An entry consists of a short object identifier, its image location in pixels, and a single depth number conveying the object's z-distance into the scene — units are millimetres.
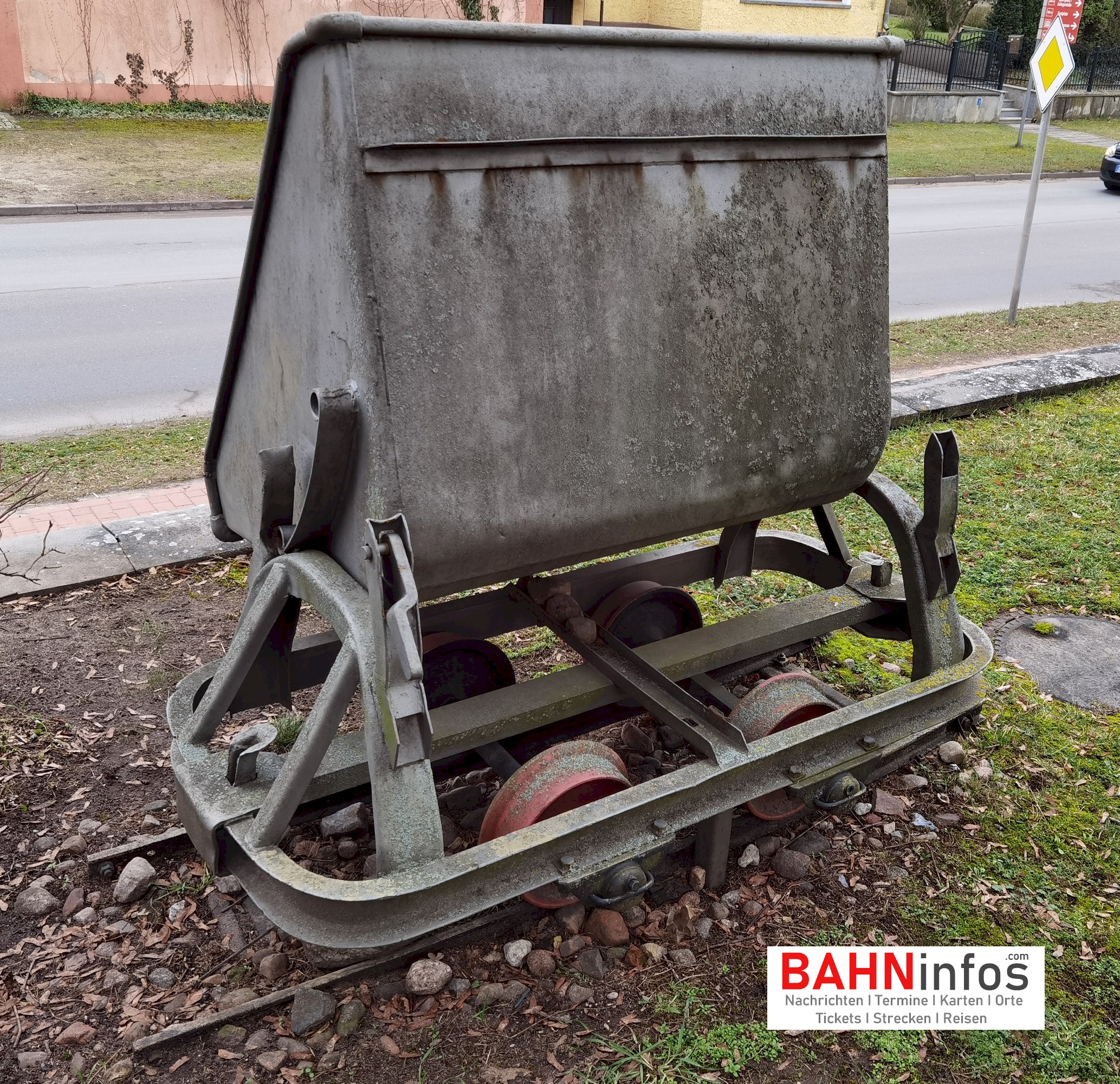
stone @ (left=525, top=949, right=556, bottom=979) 2879
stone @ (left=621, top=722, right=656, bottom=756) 3854
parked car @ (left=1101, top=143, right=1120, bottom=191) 19844
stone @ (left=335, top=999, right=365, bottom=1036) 2707
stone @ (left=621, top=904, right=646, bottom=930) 3078
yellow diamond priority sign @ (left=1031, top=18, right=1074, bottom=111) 9562
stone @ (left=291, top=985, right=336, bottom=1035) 2703
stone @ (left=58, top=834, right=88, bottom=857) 3309
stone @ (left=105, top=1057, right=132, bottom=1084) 2582
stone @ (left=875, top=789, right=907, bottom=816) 3570
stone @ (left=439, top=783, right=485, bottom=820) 3479
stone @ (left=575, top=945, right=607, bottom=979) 2893
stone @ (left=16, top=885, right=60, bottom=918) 3070
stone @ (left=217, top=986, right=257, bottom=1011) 2771
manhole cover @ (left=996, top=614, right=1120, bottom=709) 4293
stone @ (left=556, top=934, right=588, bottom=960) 2949
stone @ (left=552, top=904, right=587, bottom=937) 3016
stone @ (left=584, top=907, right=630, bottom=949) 2994
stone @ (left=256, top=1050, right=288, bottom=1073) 2598
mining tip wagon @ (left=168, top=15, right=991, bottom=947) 2354
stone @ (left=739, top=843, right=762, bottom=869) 3311
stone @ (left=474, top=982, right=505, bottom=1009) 2777
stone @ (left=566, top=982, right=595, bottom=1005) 2805
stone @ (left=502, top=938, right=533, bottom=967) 2895
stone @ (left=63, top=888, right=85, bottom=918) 3086
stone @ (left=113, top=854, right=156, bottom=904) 3111
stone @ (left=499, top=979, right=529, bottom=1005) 2795
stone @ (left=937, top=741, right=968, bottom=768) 3811
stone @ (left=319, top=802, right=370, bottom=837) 3416
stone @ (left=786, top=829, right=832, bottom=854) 3391
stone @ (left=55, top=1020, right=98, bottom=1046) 2678
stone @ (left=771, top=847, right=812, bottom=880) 3273
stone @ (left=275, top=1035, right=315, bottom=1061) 2645
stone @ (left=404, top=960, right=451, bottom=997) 2783
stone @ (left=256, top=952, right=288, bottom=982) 2863
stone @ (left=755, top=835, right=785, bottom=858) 3371
